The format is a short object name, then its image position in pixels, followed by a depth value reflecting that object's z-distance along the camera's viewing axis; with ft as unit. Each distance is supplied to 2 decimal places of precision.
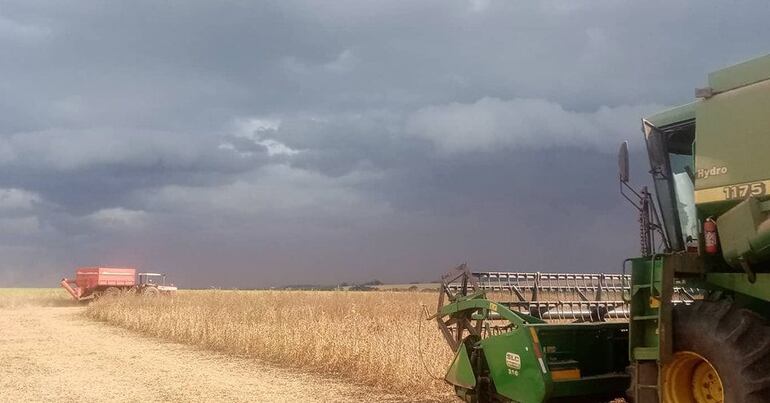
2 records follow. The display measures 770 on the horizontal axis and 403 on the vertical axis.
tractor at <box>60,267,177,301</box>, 118.21
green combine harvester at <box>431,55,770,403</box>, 15.62
